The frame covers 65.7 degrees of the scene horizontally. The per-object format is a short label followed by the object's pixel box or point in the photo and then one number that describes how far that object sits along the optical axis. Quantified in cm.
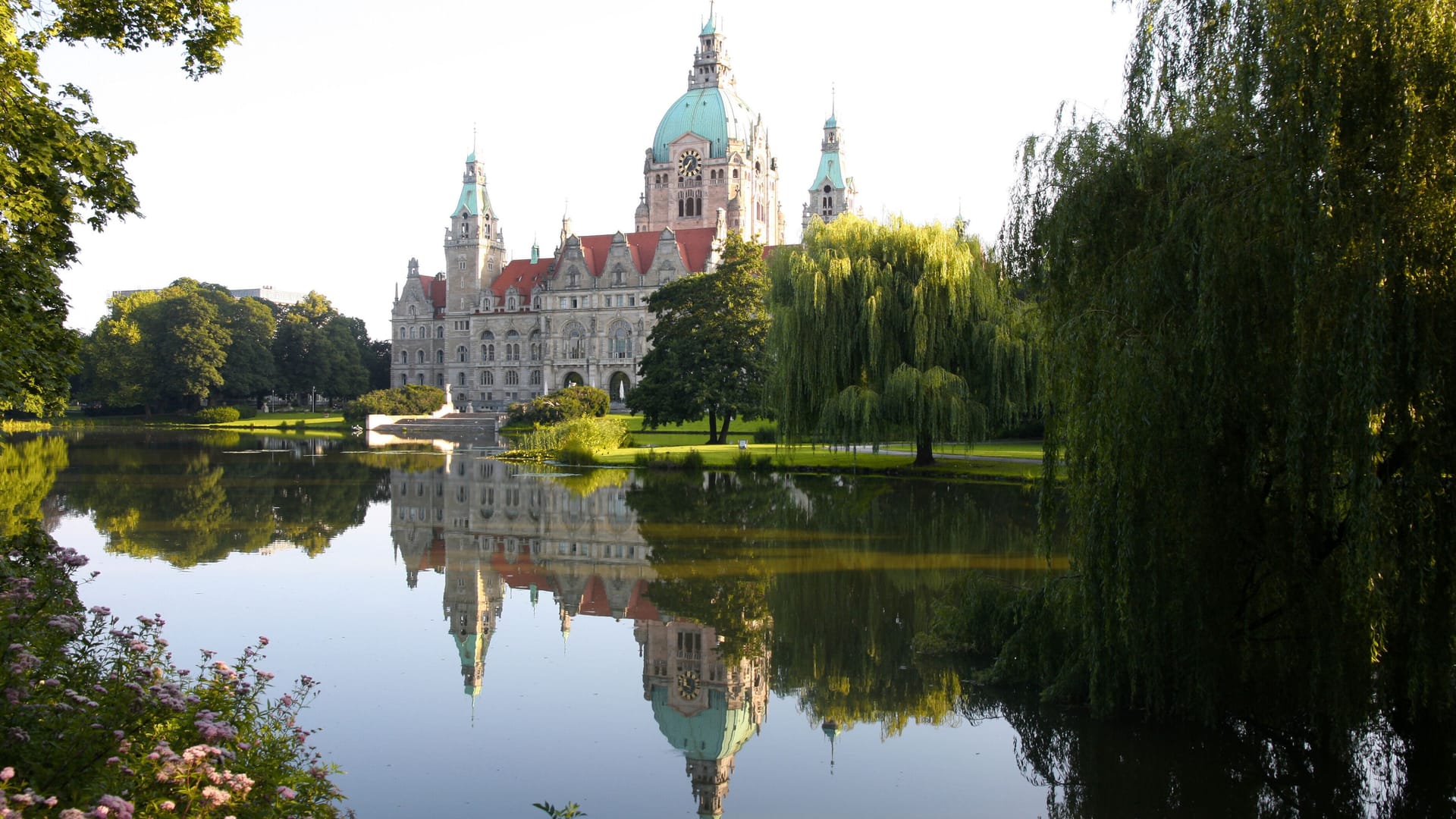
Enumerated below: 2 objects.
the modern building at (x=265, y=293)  18366
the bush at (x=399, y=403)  6669
